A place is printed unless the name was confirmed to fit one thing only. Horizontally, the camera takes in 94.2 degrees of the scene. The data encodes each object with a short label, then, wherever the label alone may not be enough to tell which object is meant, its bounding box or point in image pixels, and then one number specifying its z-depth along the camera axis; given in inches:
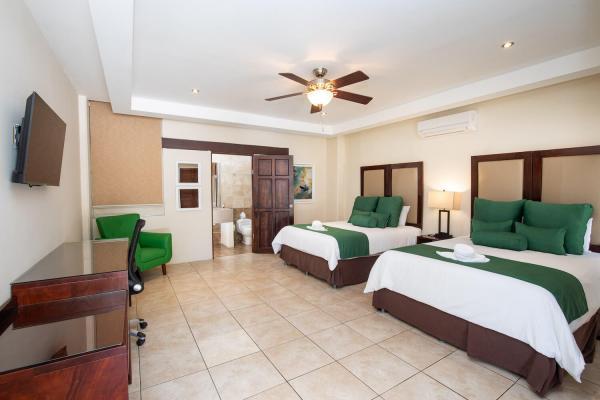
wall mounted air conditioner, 162.1
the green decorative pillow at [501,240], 117.0
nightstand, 170.6
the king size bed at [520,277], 75.6
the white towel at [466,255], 100.3
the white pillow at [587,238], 114.1
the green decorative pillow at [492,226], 129.0
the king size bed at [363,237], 153.4
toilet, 262.8
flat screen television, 67.0
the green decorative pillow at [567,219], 111.3
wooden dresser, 35.1
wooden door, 226.1
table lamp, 166.6
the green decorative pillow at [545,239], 110.9
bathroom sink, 279.4
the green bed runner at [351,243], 152.3
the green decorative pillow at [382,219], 185.8
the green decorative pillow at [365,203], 207.9
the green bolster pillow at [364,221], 184.9
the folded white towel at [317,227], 177.9
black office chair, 98.3
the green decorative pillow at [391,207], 191.3
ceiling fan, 115.7
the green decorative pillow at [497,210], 132.7
